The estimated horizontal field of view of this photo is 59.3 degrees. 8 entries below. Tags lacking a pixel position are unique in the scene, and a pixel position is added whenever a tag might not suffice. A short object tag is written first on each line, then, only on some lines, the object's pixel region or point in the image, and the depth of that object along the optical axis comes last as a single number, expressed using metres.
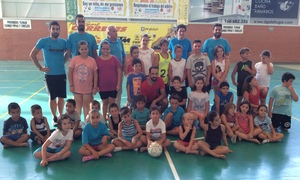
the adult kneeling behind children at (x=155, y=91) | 5.24
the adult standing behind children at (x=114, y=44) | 5.33
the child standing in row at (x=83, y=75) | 4.91
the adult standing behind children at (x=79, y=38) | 5.29
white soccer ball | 4.14
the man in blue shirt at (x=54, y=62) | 5.17
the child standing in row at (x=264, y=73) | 5.70
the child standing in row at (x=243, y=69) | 5.66
